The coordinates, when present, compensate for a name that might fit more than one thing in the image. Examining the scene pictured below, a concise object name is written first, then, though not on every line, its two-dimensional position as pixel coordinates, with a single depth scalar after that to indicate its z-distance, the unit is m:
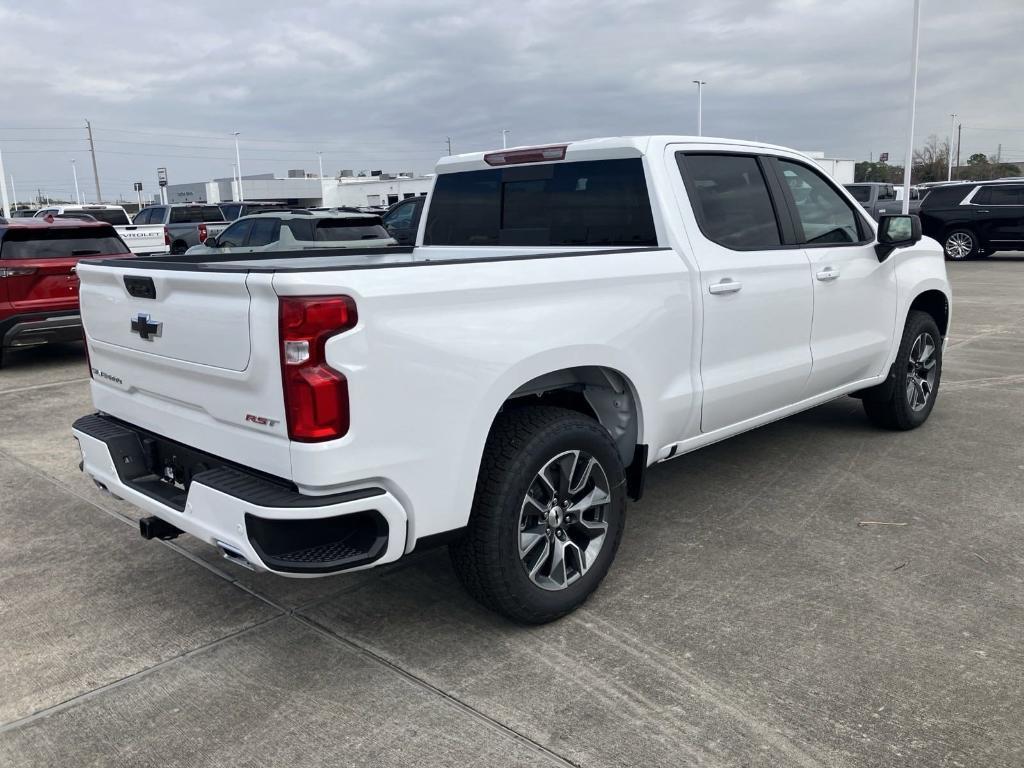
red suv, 8.98
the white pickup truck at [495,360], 2.71
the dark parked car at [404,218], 16.45
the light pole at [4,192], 33.48
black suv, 19.12
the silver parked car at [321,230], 12.67
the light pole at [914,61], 25.37
